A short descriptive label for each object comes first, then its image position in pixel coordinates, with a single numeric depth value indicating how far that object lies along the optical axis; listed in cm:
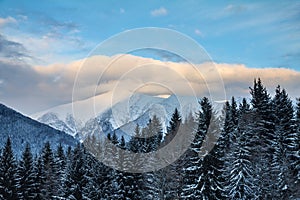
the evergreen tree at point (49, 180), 5416
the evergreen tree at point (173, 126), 4716
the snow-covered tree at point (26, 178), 5446
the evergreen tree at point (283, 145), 3756
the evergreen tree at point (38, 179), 5512
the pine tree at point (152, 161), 4464
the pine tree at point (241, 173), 3859
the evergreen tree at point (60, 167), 5306
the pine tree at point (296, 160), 3813
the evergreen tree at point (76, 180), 5131
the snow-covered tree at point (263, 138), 3781
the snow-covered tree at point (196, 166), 3681
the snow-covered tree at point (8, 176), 5222
